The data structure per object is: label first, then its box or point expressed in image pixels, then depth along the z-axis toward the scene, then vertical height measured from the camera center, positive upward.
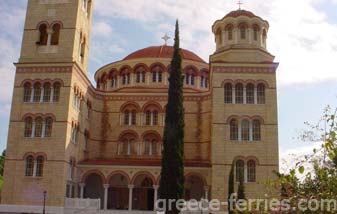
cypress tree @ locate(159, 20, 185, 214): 20.81 +3.02
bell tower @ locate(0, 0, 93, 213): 25.78 +5.42
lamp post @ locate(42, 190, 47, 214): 23.73 -0.16
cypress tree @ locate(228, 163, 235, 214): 24.12 +1.15
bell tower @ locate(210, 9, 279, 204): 25.92 +5.40
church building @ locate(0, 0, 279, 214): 26.00 +5.08
